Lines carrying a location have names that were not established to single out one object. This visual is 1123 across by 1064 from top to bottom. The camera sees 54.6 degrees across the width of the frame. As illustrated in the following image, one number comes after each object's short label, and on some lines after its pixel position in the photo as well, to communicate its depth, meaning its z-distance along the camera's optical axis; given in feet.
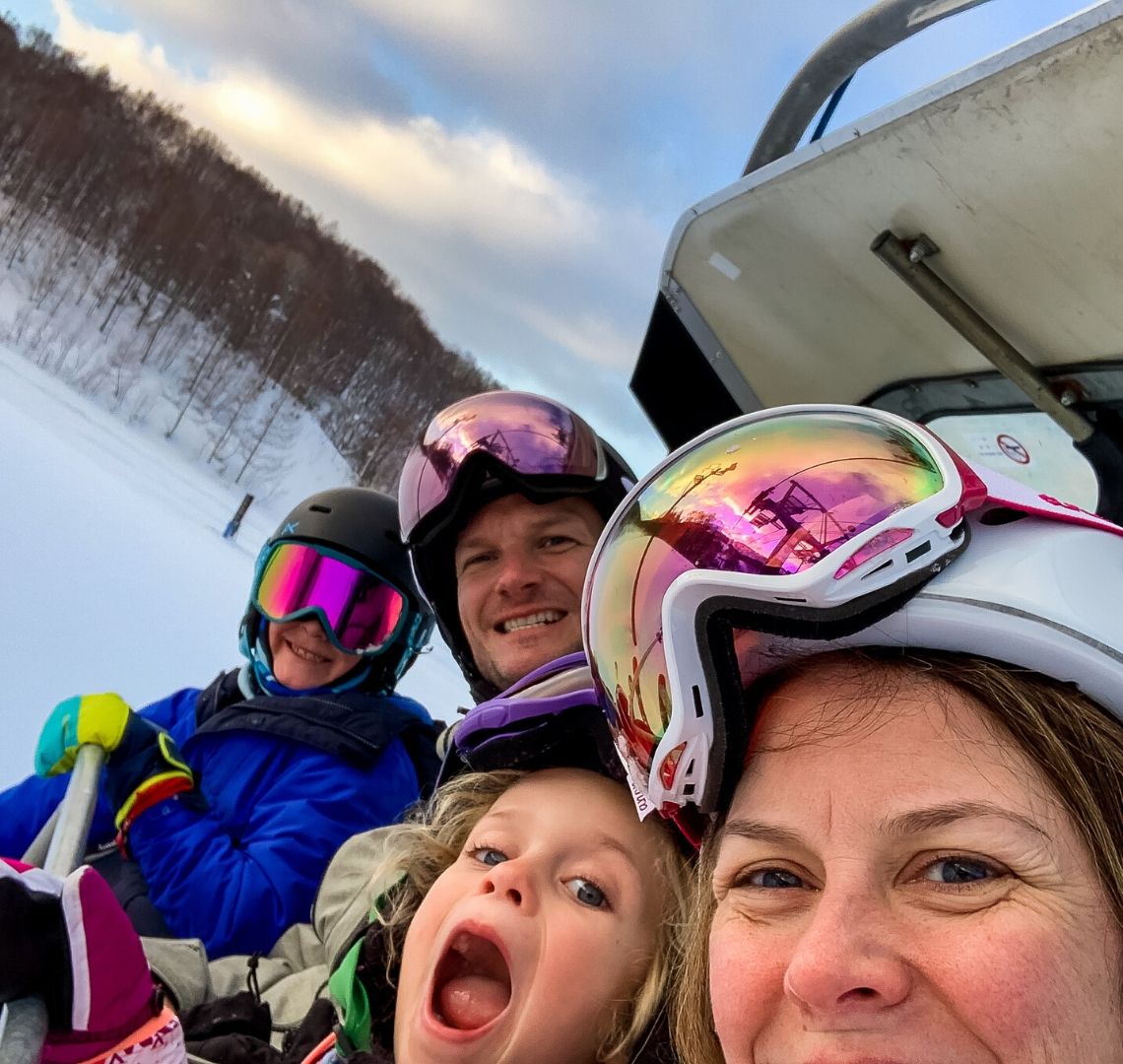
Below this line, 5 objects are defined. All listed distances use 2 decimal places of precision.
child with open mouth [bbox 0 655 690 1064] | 1.65
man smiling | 2.55
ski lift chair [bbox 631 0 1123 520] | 1.76
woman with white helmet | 1.07
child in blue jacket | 2.49
